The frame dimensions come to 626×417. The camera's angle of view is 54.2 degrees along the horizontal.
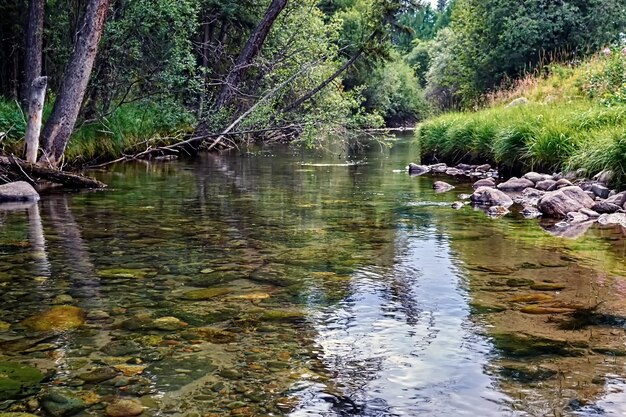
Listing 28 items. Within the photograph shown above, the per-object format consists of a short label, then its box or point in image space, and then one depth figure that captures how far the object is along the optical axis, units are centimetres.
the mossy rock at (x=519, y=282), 428
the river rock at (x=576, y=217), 704
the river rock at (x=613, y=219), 678
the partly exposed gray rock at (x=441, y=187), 1023
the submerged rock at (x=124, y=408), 242
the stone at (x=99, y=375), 270
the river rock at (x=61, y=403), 241
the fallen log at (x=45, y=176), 972
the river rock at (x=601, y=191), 791
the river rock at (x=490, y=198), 833
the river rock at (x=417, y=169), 1366
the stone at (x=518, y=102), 1621
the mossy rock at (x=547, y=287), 415
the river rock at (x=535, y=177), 964
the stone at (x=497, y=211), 757
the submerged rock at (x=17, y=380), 255
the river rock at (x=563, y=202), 742
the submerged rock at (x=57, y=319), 334
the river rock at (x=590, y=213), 716
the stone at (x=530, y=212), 742
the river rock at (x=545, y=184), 911
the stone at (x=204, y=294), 395
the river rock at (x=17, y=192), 850
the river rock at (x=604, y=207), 727
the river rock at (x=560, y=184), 883
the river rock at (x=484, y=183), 1045
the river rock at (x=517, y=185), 961
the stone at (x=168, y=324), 340
